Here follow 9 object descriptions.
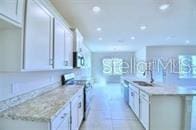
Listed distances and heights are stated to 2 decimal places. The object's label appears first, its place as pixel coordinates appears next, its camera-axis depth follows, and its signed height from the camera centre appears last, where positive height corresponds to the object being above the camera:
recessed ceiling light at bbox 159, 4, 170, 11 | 2.42 +1.53
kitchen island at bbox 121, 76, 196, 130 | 1.71 -0.81
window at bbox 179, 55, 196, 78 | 5.63 -0.02
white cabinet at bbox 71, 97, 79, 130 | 1.50 -0.82
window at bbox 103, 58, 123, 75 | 7.30 -0.03
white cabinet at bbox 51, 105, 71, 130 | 0.97 -0.64
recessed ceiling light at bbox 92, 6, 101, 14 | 2.45 +1.49
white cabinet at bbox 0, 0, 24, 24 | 0.72 +0.46
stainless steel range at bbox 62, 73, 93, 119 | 2.36 -0.48
